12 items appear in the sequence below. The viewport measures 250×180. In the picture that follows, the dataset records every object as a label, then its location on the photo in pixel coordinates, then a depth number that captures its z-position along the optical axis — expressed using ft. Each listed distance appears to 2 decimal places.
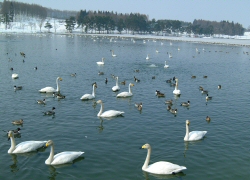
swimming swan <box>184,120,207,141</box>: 53.16
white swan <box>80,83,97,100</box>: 78.23
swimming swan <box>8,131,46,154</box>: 45.83
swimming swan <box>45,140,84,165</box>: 42.55
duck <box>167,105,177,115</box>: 69.39
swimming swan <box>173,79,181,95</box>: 89.86
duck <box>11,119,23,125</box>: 57.26
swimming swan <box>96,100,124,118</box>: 65.51
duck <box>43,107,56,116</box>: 64.49
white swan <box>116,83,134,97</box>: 83.56
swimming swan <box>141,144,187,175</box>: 40.88
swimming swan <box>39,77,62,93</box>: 83.61
